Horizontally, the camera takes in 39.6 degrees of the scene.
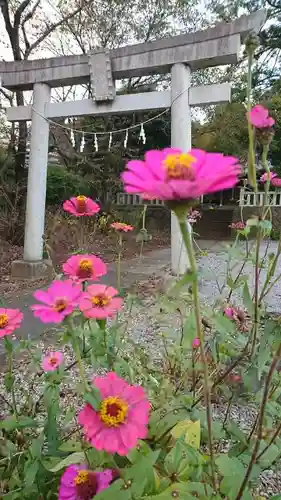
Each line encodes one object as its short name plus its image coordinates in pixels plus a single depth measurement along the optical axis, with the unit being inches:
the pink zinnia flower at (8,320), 22.3
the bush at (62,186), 275.0
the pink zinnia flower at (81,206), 33.5
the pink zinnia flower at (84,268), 22.6
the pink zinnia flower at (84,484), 18.9
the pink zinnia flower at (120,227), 43.4
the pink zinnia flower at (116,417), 15.8
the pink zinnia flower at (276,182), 38.7
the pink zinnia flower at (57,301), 17.0
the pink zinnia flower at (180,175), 12.0
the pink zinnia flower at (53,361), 29.2
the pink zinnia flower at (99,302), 18.8
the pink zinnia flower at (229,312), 34.0
